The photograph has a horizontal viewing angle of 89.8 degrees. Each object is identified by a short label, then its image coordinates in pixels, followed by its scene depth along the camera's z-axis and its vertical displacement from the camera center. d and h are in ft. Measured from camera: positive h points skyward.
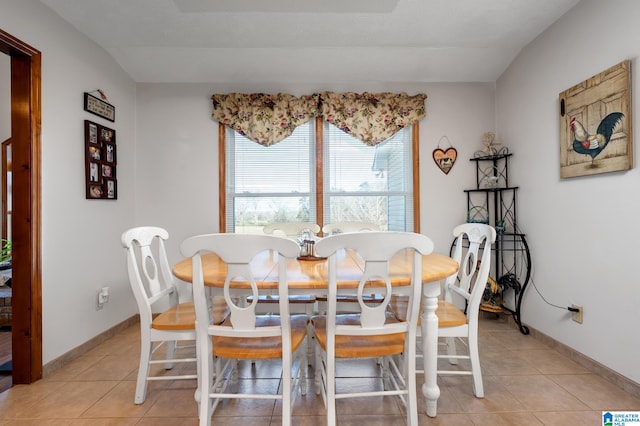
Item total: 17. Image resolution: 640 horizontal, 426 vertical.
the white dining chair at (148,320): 5.46 -1.87
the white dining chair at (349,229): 8.22 -0.46
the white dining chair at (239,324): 4.17 -1.57
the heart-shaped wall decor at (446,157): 10.24 +1.71
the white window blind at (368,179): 10.39 +1.05
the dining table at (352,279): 4.55 -0.97
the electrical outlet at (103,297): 8.24 -2.14
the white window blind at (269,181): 10.38 +1.03
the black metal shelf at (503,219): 8.96 -0.28
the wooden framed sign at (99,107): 7.94 +2.80
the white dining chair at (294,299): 6.66 -1.90
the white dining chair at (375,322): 4.22 -1.57
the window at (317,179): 10.36 +1.07
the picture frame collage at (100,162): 7.93 +1.38
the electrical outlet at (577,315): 7.03 -2.35
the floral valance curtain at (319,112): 10.05 +3.13
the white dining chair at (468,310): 5.55 -1.86
